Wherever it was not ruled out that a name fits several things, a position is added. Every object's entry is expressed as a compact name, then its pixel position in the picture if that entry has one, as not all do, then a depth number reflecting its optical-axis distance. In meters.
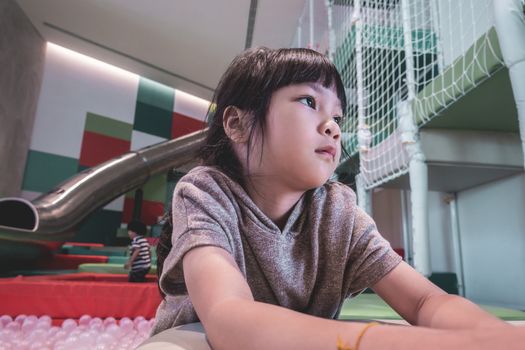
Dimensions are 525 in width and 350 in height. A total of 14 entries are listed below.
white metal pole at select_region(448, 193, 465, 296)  1.75
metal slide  1.79
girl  0.36
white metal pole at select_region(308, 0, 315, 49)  2.21
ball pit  0.94
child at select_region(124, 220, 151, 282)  1.72
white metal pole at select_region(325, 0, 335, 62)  2.11
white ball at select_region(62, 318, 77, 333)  1.13
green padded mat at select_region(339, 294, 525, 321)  0.78
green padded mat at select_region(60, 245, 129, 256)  2.66
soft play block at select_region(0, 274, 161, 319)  1.20
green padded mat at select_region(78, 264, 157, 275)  1.85
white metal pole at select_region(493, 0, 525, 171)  0.69
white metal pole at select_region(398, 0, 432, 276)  1.16
